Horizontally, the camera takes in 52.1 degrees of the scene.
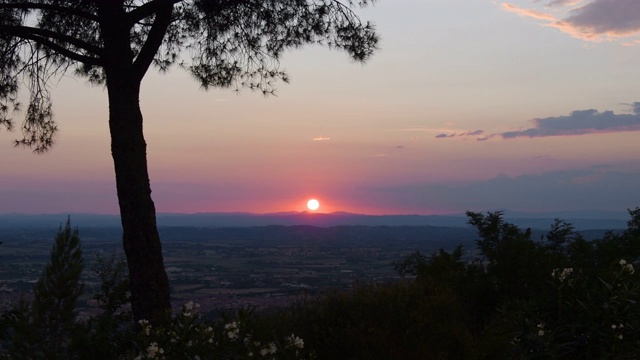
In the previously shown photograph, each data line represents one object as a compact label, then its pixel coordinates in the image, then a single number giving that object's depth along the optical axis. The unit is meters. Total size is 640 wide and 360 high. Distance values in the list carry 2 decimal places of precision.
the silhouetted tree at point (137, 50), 9.77
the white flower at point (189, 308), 5.51
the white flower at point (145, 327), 5.50
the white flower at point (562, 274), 6.70
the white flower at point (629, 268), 6.48
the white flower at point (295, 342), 5.47
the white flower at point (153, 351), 5.14
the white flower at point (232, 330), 5.30
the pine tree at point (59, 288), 11.62
